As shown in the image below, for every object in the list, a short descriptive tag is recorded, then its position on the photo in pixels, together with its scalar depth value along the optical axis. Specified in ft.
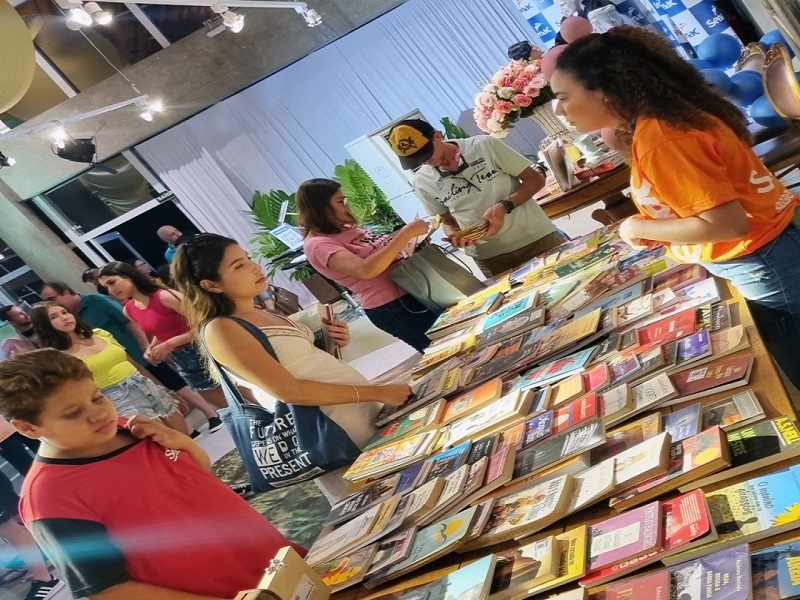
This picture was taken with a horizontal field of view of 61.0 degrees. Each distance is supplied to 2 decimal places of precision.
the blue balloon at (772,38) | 15.67
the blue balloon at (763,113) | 12.69
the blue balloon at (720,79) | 14.30
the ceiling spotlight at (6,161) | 24.50
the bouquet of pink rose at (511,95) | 11.51
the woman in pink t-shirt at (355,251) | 8.86
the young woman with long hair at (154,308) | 15.47
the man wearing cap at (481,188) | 9.17
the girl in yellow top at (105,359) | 13.91
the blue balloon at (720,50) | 18.07
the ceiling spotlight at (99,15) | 17.43
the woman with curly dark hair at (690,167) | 4.45
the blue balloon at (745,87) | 14.14
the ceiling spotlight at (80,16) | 16.08
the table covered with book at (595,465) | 3.21
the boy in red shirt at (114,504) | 4.45
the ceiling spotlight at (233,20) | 18.70
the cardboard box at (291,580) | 3.86
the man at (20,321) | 21.36
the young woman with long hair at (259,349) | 6.25
